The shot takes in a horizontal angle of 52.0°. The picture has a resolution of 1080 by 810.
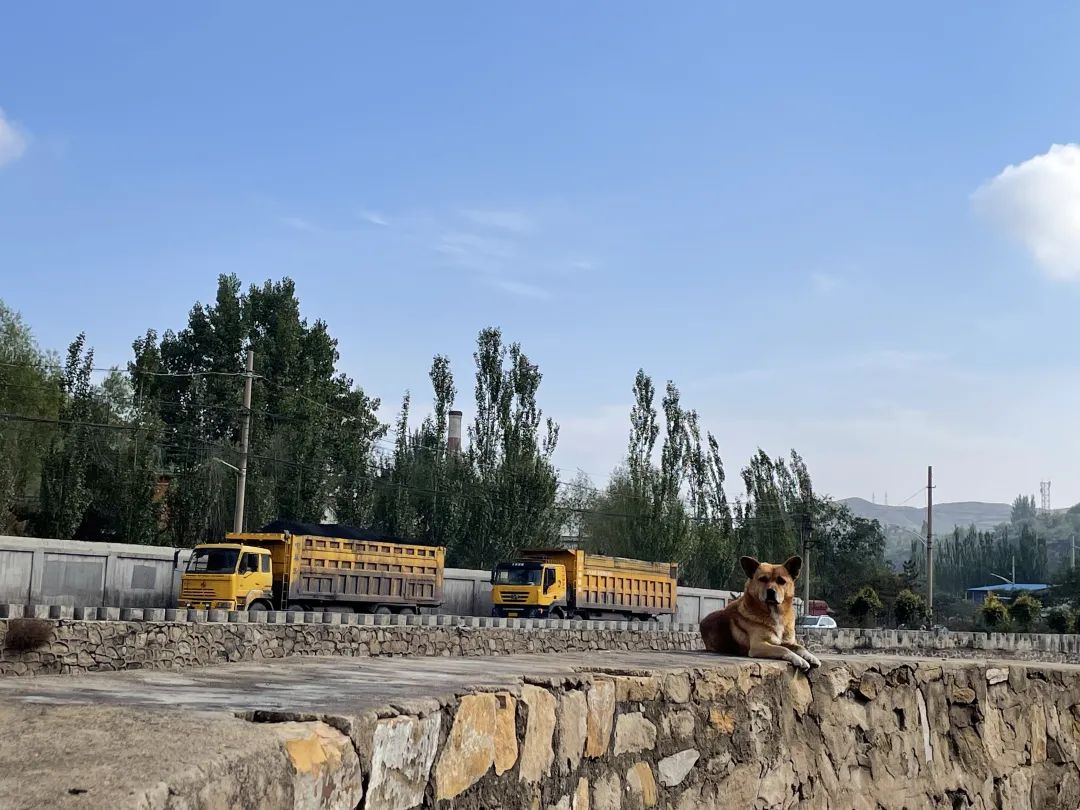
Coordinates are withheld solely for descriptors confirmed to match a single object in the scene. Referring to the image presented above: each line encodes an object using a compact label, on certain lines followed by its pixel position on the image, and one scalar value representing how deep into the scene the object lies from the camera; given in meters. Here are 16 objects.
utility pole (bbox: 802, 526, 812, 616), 48.92
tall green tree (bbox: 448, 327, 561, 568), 49.44
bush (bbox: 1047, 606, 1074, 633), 51.50
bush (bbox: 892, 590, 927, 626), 51.59
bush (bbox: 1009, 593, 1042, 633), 51.72
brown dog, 6.85
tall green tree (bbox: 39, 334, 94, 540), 41.50
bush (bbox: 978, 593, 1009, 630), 50.47
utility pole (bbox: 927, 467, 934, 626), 52.96
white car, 42.44
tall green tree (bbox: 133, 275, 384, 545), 45.50
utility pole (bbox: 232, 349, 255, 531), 34.97
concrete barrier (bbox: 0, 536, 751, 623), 28.41
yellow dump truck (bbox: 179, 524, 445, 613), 26.58
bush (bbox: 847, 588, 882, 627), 51.97
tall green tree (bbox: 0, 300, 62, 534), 46.16
